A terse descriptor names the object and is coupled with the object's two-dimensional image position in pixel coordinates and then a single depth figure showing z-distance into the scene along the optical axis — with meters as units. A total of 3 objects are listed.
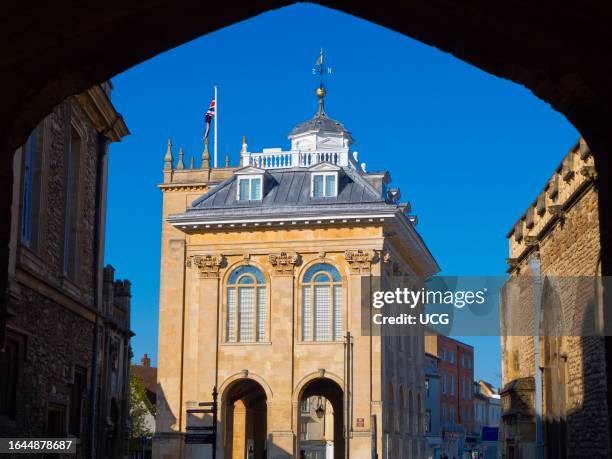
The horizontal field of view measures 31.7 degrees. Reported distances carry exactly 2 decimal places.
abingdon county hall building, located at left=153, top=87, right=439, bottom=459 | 42.34
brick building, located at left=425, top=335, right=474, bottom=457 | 83.81
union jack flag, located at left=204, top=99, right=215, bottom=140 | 51.41
